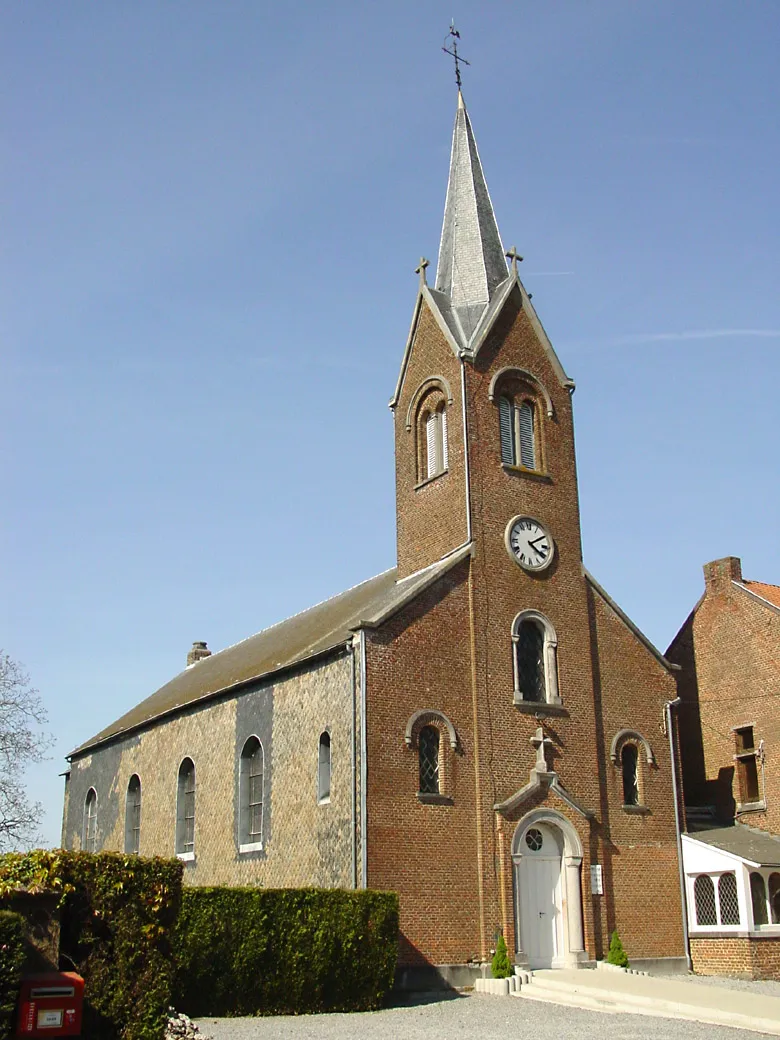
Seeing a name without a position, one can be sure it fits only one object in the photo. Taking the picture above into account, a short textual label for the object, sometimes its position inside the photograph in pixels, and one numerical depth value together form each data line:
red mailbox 12.27
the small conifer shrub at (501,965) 23.73
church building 24.22
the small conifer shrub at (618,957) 25.67
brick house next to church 26.47
